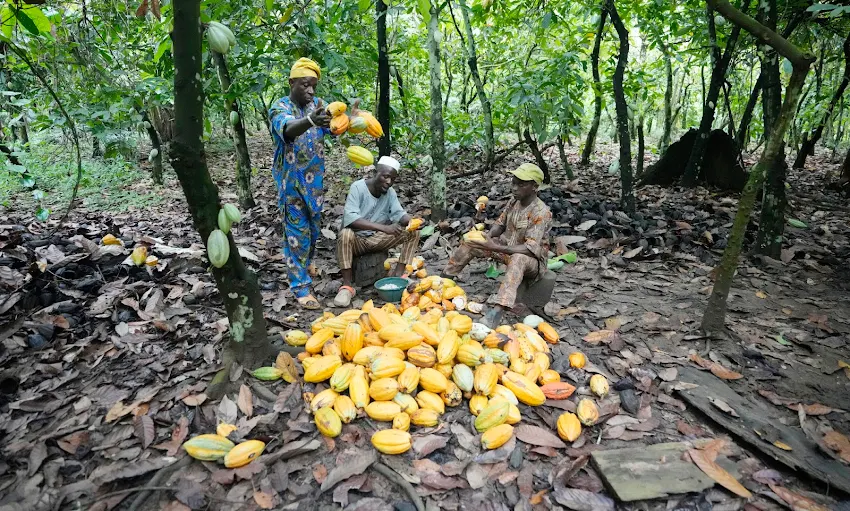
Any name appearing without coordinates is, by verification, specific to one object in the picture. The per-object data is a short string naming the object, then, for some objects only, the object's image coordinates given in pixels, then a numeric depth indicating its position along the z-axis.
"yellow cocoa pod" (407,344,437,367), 2.37
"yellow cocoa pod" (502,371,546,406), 2.32
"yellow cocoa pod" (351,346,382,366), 2.37
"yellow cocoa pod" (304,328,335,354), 2.55
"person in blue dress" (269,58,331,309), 3.14
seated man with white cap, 3.55
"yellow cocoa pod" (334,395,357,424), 2.12
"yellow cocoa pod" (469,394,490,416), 2.23
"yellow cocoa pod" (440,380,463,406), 2.29
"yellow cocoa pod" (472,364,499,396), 2.30
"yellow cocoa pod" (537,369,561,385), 2.47
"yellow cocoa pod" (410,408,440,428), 2.16
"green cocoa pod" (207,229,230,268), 1.88
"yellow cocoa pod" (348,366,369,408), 2.19
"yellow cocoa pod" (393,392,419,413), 2.18
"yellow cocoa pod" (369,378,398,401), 2.21
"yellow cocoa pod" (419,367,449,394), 2.30
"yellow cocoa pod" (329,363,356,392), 2.25
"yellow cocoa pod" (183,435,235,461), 1.88
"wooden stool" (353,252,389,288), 3.79
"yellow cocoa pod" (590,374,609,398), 2.41
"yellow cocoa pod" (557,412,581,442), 2.11
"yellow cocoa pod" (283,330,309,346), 2.67
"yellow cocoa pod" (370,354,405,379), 2.28
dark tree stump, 6.25
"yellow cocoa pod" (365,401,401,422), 2.15
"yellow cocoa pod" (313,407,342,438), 2.04
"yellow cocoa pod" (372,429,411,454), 1.99
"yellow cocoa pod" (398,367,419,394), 2.24
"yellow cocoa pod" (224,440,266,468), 1.87
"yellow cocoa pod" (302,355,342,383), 2.33
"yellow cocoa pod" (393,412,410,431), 2.10
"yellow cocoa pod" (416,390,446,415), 2.23
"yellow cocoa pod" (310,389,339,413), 2.17
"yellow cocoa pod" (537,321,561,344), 2.92
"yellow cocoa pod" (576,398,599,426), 2.20
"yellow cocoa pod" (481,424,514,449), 2.06
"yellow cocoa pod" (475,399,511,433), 2.12
